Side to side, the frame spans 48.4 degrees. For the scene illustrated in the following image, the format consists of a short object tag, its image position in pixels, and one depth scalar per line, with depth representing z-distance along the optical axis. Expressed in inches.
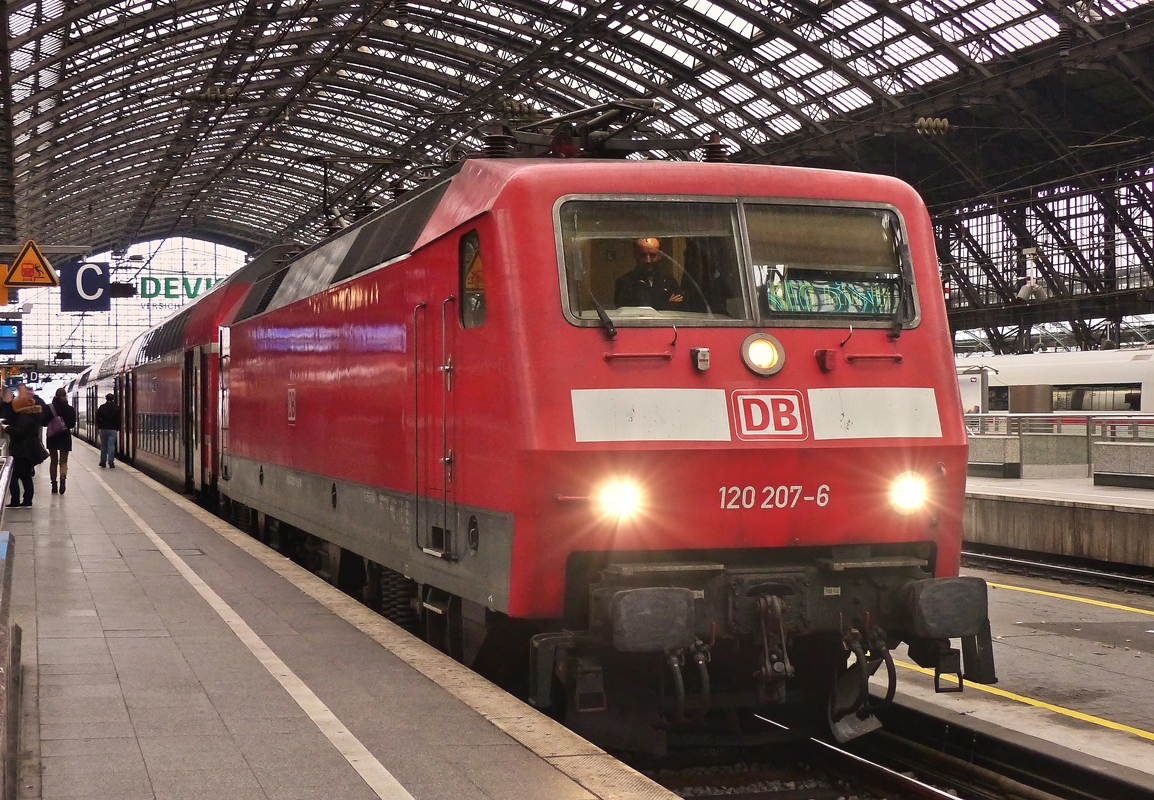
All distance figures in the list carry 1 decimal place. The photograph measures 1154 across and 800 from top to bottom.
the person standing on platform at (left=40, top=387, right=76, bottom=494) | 835.4
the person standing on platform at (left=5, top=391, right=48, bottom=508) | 725.3
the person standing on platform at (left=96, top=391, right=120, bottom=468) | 1150.3
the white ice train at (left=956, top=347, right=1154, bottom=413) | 1278.3
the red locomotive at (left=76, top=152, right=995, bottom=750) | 251.3
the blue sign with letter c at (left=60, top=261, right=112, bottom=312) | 1387.9
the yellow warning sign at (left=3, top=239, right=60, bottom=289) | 773.8
